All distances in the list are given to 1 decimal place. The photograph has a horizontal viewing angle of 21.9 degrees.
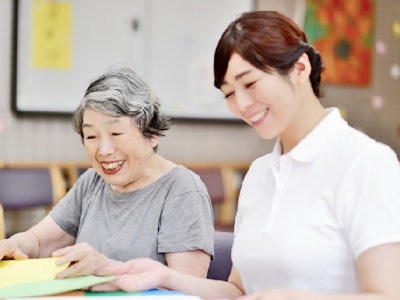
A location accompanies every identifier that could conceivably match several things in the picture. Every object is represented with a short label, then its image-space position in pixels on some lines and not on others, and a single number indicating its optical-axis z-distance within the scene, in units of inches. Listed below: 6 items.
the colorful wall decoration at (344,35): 205.8
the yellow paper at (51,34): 170.3
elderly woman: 85.7
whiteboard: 170.2
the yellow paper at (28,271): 74.2
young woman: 65.5
